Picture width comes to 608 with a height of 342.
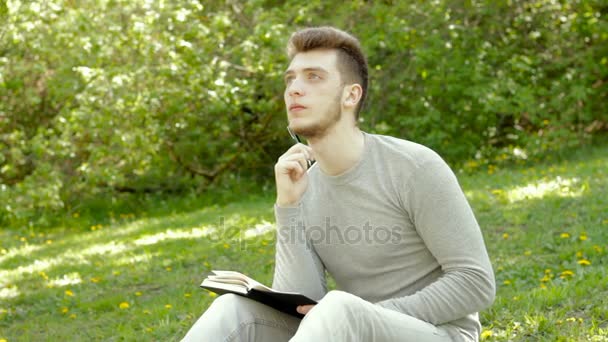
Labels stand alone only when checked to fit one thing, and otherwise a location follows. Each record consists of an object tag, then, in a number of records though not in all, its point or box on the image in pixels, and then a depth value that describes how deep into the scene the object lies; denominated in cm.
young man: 247
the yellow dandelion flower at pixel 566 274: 451
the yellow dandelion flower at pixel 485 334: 360
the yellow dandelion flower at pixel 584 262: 474
